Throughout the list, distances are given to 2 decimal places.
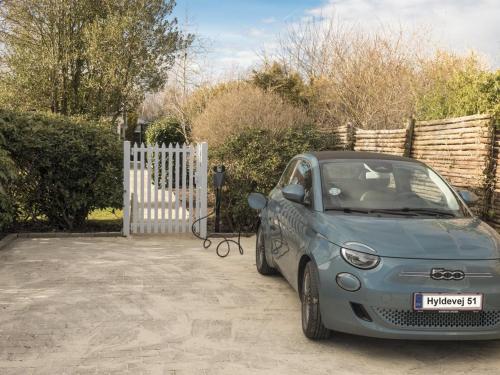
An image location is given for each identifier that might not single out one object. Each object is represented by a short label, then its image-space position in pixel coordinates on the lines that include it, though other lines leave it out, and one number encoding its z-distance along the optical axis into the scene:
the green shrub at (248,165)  10.48
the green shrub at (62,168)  9.55
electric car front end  4.27
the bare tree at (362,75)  17.44
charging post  9.84
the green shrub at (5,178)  8.50
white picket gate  9.77
